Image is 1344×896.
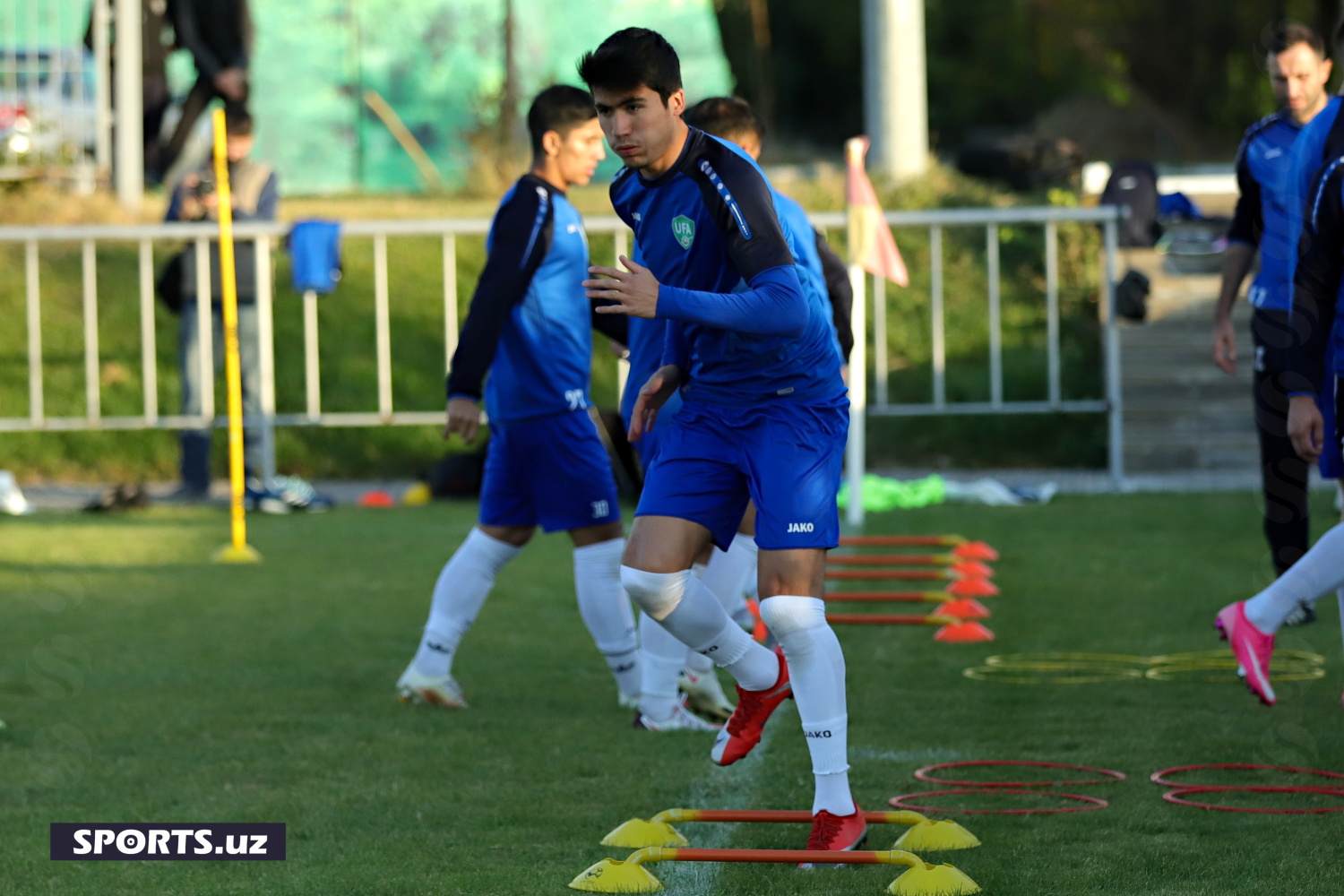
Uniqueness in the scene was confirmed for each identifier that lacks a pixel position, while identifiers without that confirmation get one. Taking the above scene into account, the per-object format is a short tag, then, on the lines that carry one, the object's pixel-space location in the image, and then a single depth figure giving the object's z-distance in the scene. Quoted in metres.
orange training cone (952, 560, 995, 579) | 16.95
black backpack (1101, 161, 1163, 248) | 25.16
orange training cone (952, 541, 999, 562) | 18.33
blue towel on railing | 24.73
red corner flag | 20.06
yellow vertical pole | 19.78
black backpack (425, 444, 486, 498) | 26.03
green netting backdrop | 40.91
